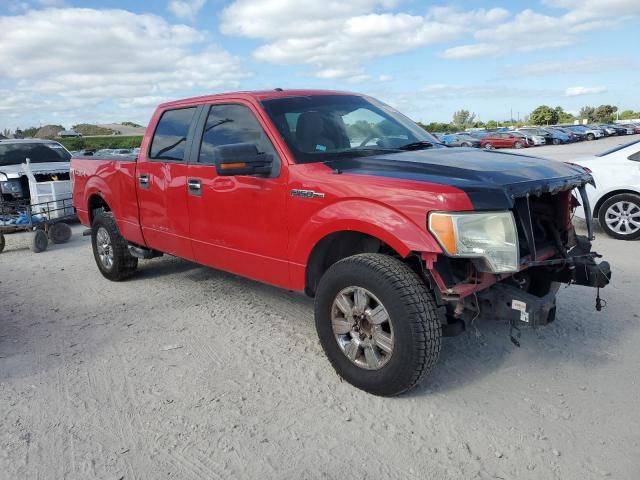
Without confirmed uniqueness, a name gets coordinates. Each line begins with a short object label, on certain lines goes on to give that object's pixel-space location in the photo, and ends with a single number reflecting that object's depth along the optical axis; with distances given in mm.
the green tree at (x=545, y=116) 86000
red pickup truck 3154
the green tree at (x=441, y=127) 85181
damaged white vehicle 9789
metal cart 8742
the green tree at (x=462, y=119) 107750
